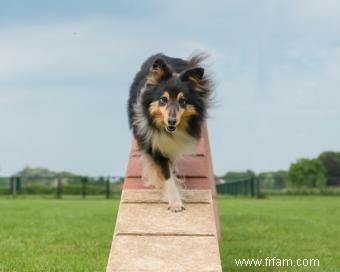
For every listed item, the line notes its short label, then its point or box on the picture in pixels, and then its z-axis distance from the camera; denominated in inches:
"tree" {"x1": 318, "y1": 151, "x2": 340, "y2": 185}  1137.4
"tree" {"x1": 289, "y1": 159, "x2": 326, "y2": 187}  1143.6
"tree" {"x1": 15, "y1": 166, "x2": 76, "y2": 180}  1071.7
